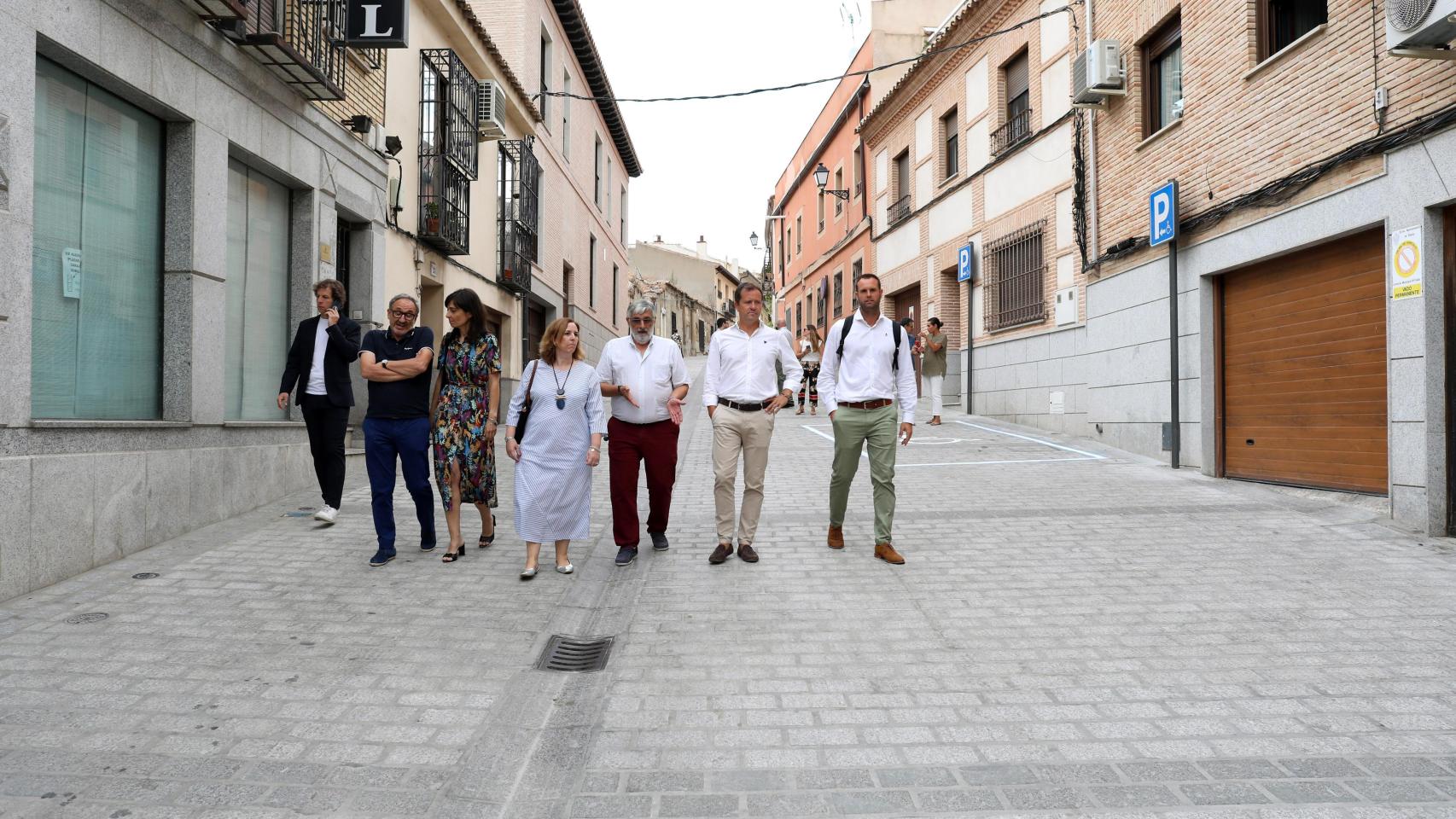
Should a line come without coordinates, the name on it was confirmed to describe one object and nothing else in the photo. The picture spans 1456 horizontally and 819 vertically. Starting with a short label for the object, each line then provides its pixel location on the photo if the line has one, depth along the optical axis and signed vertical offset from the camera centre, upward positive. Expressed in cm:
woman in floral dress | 597 +3
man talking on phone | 684 +25
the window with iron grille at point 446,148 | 1247 +373
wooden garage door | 736 +44
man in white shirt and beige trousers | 592 +7
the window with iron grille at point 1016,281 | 1485 +230
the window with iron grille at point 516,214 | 1631 +366
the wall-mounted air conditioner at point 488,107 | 1399 +465
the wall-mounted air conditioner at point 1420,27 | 591 +254
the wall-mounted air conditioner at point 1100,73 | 1141 +426
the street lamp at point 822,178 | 2647 +680
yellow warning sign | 653 +111
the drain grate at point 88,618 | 454 -100
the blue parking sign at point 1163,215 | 981 +218
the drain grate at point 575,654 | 407 -108
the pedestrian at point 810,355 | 1698 +113
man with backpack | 593 +16
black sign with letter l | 889 +375
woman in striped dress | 559 -20
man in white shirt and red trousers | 591 +7
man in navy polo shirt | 582 +7
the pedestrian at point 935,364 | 1498 +86
